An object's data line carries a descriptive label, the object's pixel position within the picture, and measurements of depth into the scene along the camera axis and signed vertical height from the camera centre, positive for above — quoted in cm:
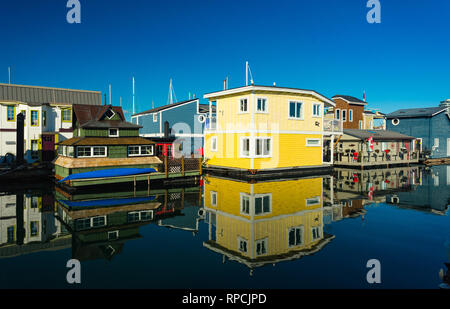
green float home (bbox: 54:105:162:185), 2059 +20
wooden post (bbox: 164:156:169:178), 2259 -122
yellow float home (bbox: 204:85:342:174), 2595 +214
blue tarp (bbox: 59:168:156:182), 1923 -144
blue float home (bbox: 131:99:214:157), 3703 +360
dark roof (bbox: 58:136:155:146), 2118 +82
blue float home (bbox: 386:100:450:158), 4600 +408
